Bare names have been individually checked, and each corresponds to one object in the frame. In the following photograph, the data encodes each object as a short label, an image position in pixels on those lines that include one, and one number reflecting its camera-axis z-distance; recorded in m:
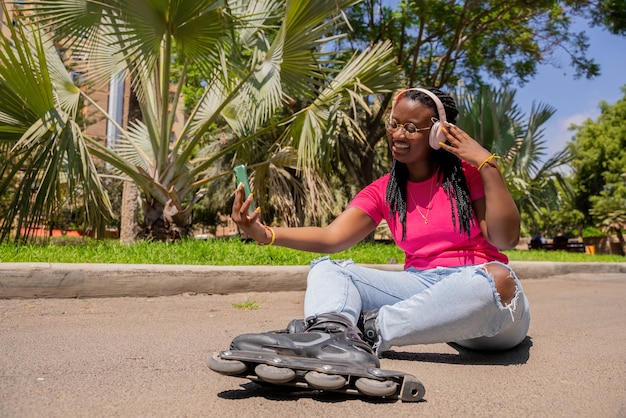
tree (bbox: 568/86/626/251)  27.61
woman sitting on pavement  1.85
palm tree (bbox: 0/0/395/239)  4.13
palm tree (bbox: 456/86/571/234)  10.45
